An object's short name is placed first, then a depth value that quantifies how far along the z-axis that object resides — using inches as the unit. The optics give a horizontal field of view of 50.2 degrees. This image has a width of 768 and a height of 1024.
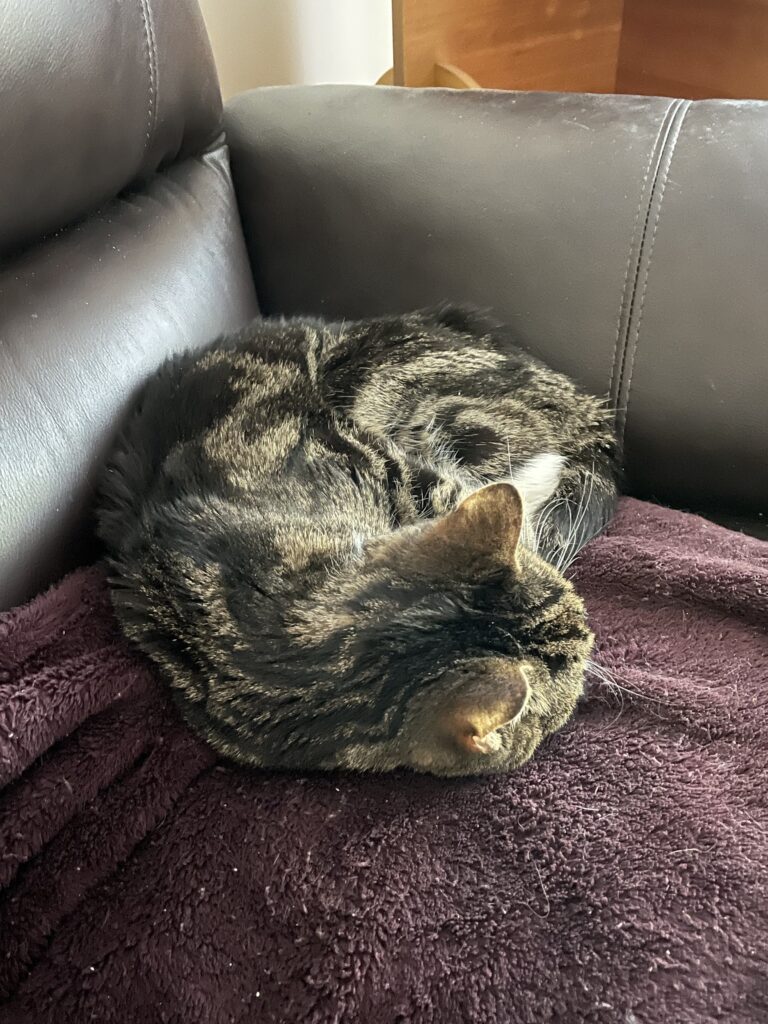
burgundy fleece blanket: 27.0
